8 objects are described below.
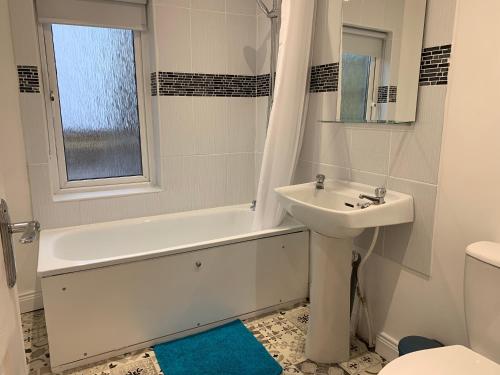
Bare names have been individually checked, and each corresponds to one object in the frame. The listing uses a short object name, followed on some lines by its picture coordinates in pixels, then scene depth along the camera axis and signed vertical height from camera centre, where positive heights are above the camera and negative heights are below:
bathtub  1.91 -0.93
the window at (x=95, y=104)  2.50 +0.06
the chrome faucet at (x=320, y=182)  2.14 -0.37
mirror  1.72 +0.27
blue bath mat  1.94 -1.27
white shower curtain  2.21 +0.03
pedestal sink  1.76 -0.70
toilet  1.27 -0.77
